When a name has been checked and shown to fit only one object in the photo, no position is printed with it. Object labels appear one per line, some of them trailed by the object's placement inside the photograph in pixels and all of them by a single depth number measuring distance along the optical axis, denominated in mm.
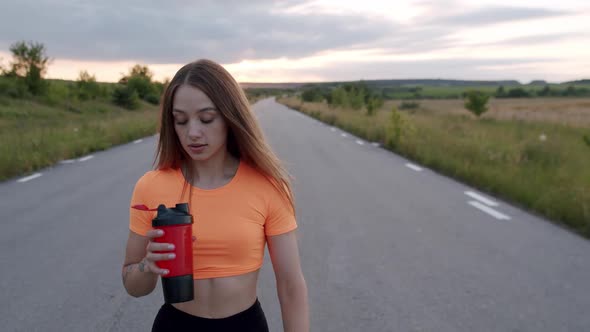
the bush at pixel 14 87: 41125
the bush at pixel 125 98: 53281
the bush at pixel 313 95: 73906
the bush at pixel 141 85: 64062
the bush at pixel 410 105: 68938
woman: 1717
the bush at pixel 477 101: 36781
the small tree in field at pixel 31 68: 43312
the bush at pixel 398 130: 15961
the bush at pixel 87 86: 51344
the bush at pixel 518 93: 110750
